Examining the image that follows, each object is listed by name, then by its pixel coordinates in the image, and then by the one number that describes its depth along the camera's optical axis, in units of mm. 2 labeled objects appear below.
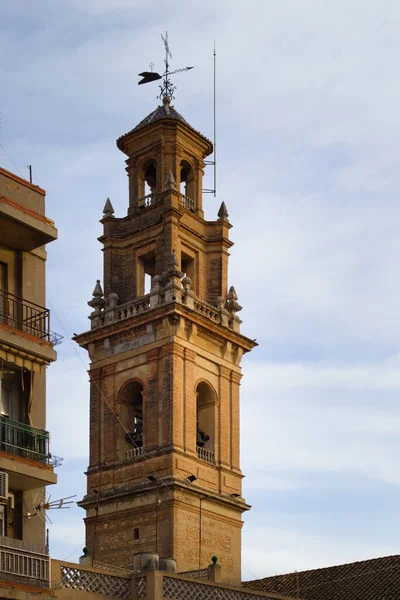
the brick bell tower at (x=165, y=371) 42375
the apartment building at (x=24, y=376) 23969
